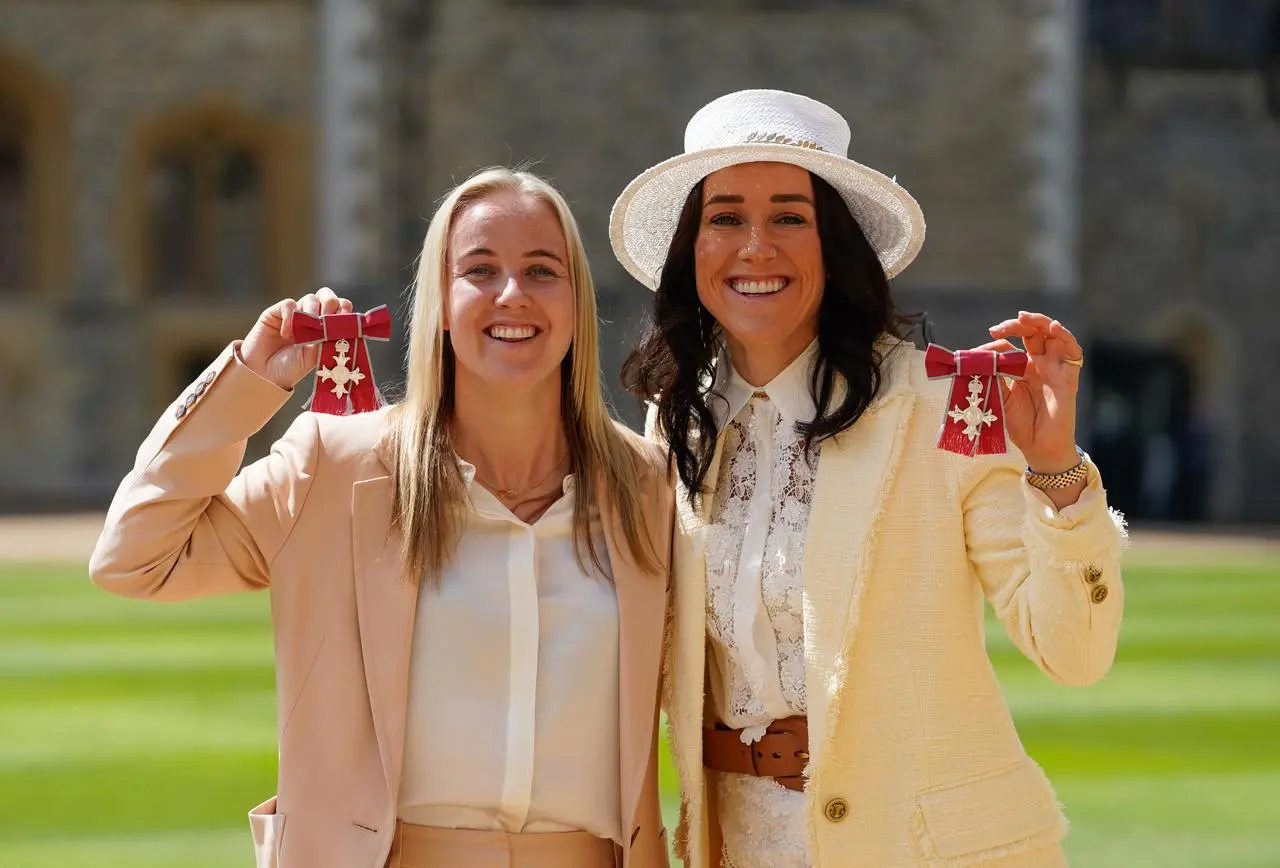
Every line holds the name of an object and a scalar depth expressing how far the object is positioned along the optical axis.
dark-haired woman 5.19
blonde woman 5.16
